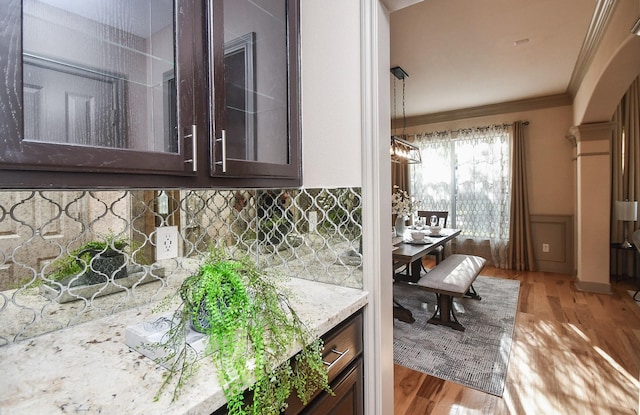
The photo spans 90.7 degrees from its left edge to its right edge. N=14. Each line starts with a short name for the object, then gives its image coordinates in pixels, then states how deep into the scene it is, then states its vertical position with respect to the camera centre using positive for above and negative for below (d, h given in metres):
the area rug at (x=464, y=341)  2.26 -1.18
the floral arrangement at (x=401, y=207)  3.70 -0.04
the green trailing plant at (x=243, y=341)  0.73 -0.35
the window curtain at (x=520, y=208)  4.99 -0.09
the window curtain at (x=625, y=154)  4.30 +0.66
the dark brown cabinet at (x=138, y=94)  0.64 +0.30
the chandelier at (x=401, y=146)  3.73 +0.75
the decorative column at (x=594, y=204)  3.82 -0.03
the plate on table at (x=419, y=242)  3.43 -0.42
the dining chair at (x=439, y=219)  4.64 -0.25
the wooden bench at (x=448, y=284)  2.83 -0.74
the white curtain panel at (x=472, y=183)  5.19 +0.35
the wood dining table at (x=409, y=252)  2.96 -0.46
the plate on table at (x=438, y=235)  3.90 -0.39
